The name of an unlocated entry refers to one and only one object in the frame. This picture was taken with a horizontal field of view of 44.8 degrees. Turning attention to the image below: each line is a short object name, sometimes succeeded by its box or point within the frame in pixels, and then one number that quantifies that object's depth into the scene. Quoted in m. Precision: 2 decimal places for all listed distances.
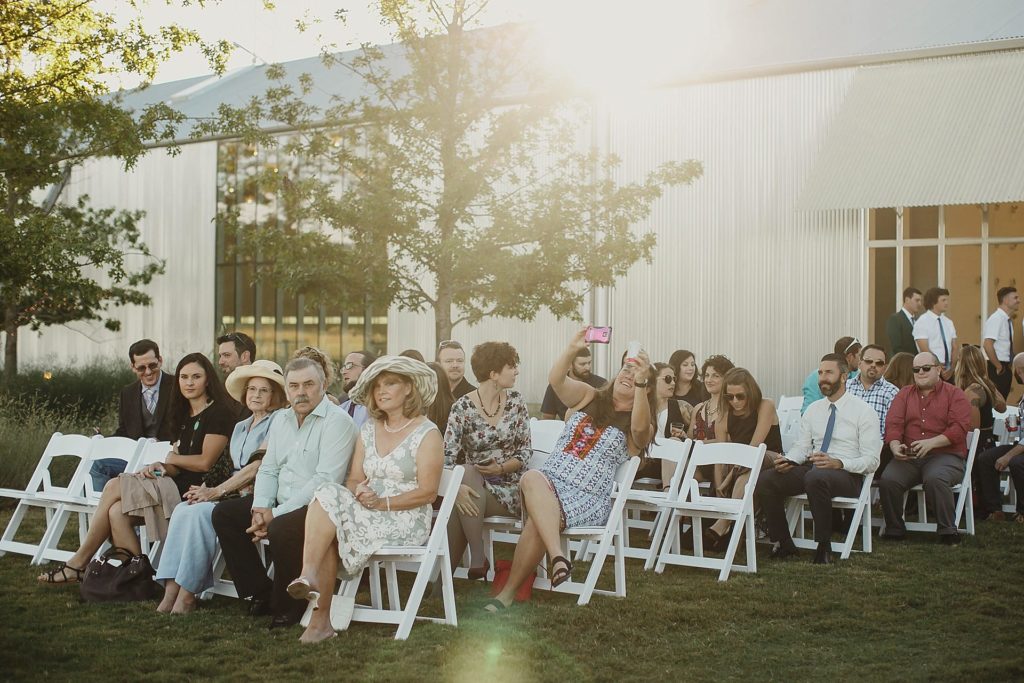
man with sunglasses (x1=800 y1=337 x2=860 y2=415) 12.20
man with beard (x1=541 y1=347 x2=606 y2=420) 11.66
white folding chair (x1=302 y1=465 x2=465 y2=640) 6.59
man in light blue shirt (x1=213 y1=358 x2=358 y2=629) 7.00
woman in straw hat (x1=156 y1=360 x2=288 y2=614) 7.17
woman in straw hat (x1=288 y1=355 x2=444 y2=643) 6.54
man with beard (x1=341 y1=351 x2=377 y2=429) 9.60
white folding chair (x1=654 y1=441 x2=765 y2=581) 8.45
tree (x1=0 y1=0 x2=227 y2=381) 14.07
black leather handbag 7.44
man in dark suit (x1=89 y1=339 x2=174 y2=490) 9.43
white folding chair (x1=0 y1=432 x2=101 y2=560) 8.90
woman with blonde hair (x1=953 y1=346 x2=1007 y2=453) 11.23
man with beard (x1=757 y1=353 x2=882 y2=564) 9.12
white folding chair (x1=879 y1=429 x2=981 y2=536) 9.95
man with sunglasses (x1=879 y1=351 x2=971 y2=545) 9.80
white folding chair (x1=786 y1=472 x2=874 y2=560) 9.03
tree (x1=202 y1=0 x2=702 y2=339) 17.27
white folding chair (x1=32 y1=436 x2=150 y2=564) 8.67
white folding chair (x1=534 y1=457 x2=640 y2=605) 7.36
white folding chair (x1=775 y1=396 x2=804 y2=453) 10.07
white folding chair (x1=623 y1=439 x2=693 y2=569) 8.72
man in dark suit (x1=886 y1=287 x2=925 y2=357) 15.32
